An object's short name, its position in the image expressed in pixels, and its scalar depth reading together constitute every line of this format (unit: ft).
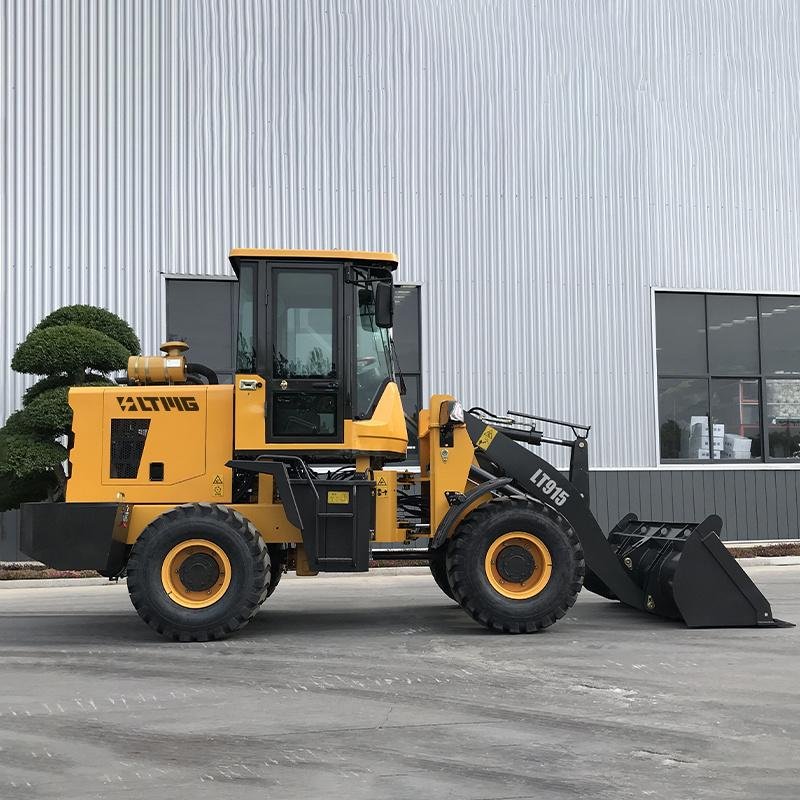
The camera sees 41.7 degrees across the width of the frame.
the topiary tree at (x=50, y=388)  50.06
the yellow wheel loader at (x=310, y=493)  30.42
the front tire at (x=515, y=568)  31.22
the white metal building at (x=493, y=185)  60.54
